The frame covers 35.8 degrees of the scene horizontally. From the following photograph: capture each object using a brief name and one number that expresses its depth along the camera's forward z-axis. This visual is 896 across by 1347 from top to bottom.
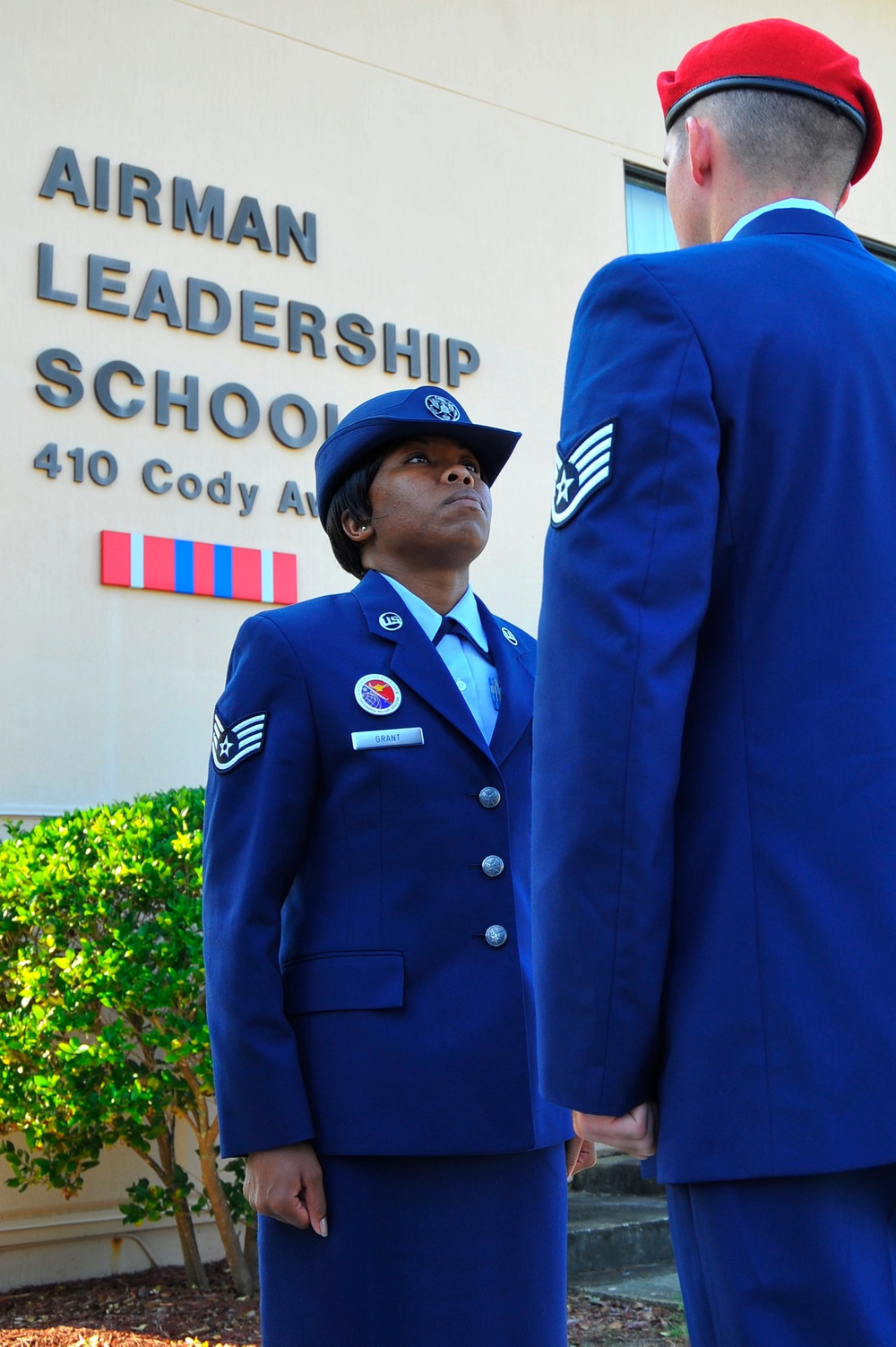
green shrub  4.22
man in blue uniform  1.21
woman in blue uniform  2.01
